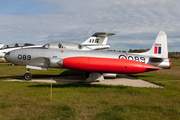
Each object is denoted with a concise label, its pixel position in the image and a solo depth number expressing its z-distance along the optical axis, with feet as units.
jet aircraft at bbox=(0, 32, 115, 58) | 36.88
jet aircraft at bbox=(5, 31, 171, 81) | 24.91
